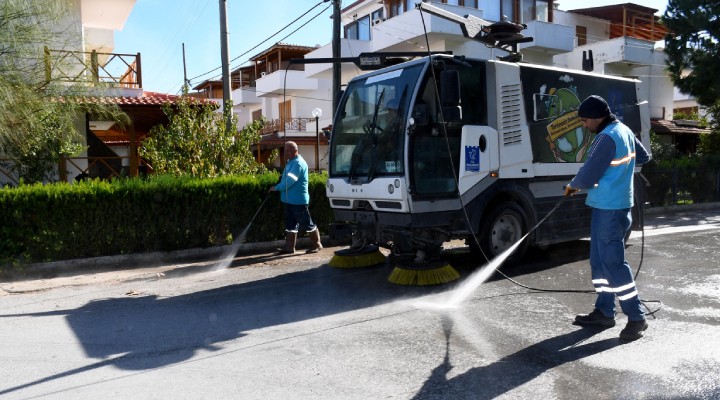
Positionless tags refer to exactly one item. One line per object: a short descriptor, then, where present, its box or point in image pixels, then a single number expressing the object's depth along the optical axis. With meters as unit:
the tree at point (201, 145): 11.65
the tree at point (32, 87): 8.95
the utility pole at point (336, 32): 13.62
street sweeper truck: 6.82
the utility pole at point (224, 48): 14.89
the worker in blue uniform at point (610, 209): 4.84
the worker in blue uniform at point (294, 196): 9.45
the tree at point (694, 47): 17.52
